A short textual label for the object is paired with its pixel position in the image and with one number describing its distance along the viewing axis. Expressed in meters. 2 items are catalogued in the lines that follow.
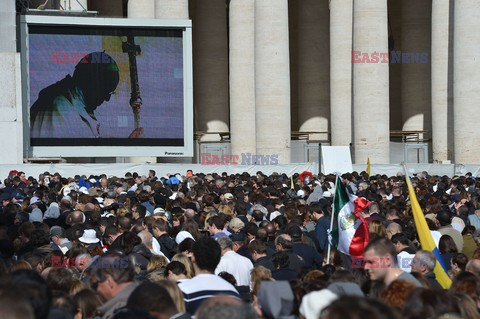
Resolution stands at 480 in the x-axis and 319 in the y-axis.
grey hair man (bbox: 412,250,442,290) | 12.35
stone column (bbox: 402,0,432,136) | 59.75
